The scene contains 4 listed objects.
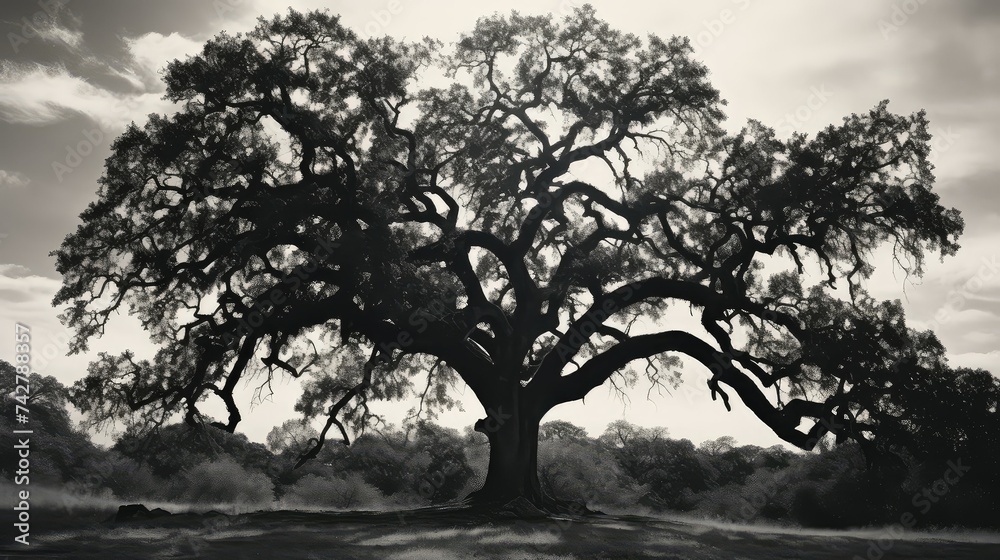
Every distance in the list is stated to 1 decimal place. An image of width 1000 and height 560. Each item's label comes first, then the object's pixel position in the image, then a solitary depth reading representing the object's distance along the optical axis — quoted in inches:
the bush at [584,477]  1040.8
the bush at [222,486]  975.6
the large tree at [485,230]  613.9
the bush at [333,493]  999.0
